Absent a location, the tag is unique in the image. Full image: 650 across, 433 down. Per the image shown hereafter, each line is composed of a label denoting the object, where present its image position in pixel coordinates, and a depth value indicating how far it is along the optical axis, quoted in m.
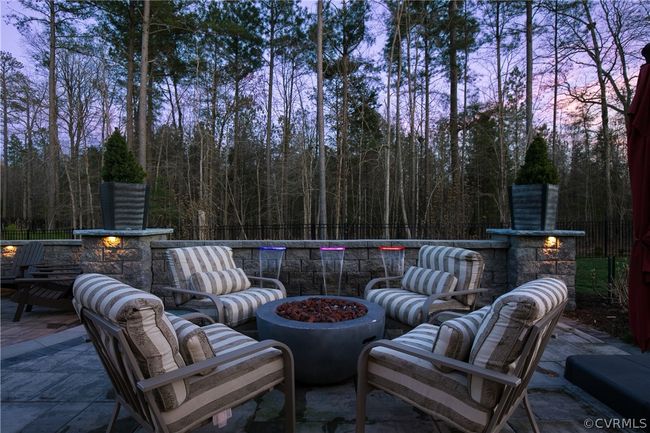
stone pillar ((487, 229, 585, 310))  4.28
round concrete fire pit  2.30
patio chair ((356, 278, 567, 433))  1.42
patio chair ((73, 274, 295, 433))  1.37
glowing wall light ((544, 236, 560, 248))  4.28
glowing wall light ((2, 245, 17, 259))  5.88
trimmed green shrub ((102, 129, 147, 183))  4.18
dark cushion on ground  1.91
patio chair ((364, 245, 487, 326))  3.07
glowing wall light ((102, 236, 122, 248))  4.36
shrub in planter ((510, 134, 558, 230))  4.16
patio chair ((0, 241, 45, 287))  4.88
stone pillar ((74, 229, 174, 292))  4.36
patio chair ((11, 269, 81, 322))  4.17
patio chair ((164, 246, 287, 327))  3.17
